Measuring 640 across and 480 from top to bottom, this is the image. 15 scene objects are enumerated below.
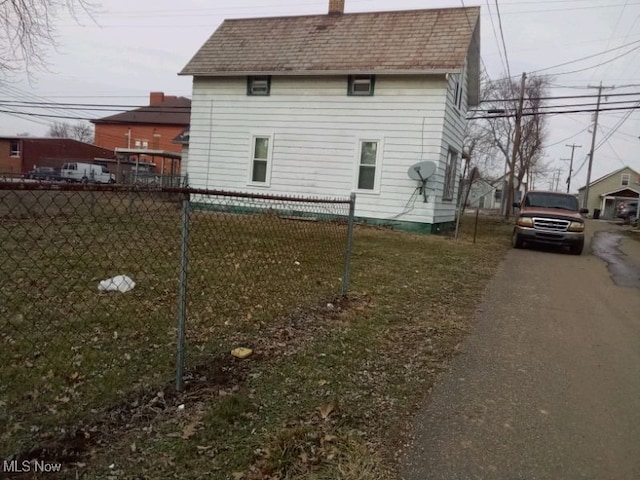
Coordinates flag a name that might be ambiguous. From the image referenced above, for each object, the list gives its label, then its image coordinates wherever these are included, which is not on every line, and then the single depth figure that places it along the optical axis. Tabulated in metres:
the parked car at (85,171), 38.19
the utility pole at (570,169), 71.82
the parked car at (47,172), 39.28
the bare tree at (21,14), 10.26
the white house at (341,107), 14.65
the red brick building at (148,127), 60.59
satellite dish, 14.12
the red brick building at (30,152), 48.06
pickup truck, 12.96
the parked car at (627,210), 39.20
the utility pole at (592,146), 46.19
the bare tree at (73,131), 88.69
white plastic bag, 6.00
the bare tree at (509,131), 36.31
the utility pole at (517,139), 25.33
